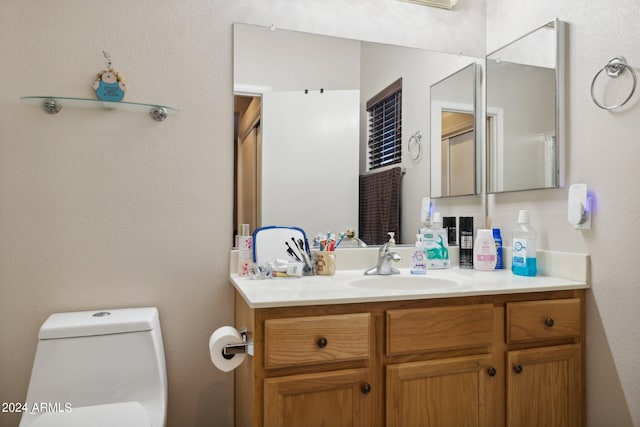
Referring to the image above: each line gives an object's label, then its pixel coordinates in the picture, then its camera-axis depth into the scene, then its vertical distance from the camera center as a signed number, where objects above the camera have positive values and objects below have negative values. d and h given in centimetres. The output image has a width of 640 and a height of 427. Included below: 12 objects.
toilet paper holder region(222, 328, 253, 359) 131 -42
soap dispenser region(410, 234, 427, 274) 174 -19
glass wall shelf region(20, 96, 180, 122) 148 +39
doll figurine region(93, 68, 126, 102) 152 +46
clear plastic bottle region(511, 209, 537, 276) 165 -13
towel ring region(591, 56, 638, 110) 136 +48
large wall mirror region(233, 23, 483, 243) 170 +38
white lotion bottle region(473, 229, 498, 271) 181 -16
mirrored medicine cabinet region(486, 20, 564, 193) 163 +43
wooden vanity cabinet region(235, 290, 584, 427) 120 -46
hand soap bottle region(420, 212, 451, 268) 186 -15
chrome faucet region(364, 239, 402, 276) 170 -19
